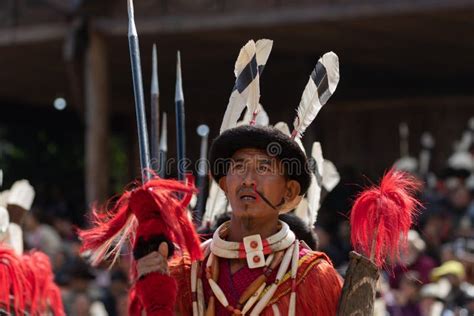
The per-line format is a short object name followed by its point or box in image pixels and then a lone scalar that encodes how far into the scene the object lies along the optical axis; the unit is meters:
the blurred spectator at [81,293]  17.37
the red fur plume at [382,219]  9.10
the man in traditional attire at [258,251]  8.86
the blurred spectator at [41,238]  22.17
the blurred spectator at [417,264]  17.80
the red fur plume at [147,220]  8.25
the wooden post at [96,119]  24.42
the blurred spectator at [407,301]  16.28
